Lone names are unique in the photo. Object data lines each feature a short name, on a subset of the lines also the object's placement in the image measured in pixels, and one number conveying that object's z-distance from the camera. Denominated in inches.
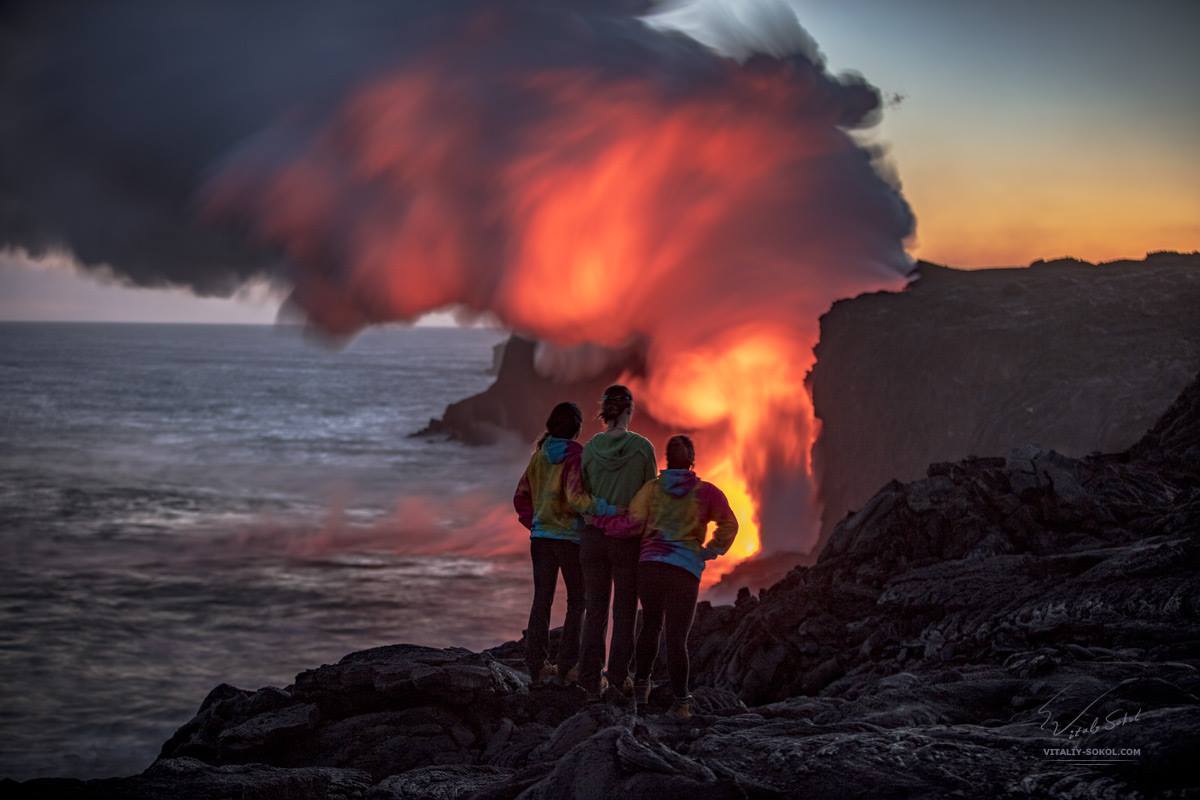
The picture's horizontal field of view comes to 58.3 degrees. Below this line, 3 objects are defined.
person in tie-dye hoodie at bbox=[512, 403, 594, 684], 388.5
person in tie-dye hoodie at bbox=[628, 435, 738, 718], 362.3
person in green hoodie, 377.4
